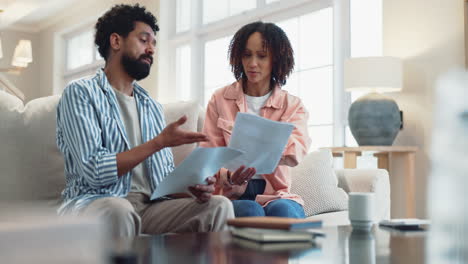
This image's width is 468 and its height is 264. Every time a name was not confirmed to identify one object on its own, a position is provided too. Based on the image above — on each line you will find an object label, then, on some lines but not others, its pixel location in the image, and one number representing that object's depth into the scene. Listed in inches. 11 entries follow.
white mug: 56.9
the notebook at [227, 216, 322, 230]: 45.1
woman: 80.6
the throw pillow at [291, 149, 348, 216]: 94.0
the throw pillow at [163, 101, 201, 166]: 89.8
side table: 129.0
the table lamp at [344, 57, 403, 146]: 131.1
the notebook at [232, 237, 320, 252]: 41.3
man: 63.6
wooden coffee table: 37.0
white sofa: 77.9
